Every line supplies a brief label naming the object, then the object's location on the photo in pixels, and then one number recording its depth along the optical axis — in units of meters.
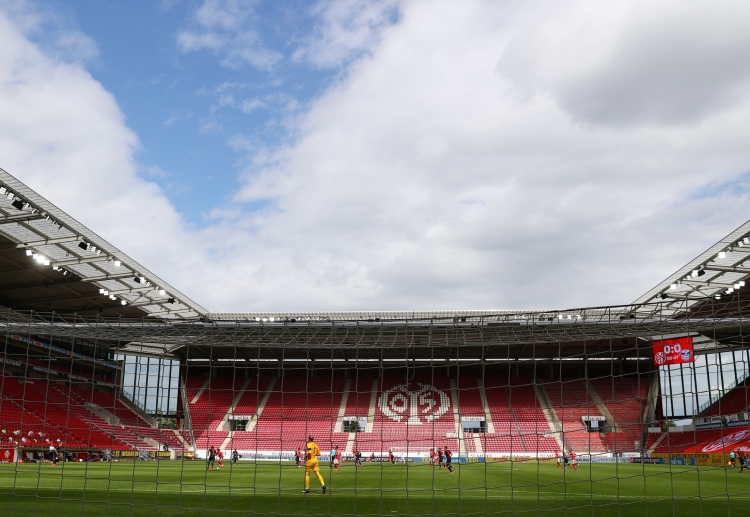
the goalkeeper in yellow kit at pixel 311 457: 13.89
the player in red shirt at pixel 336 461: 24.72
